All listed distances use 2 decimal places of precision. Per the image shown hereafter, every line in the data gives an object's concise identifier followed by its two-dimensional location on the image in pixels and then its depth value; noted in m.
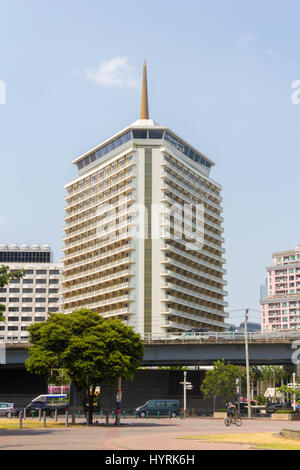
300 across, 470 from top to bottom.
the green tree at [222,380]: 70.50
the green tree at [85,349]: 44.88
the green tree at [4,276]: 35.92
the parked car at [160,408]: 60.31
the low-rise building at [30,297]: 175.88
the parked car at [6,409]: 62.73
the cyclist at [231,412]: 44.66
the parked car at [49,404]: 61.72
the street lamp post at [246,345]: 61.00
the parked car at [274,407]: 73.44
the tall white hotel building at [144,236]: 118.44
